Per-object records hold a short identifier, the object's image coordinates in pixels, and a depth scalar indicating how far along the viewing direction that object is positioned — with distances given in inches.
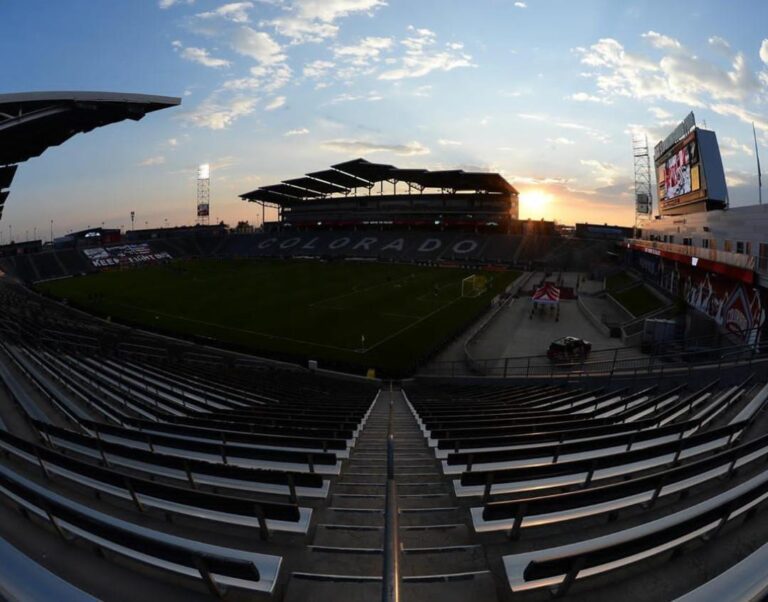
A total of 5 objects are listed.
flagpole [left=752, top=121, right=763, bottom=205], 1500.5
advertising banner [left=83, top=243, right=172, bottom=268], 3037.6
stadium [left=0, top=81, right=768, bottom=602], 125.6
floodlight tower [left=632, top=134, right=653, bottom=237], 3230.8
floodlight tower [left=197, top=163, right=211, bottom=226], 4736.7
